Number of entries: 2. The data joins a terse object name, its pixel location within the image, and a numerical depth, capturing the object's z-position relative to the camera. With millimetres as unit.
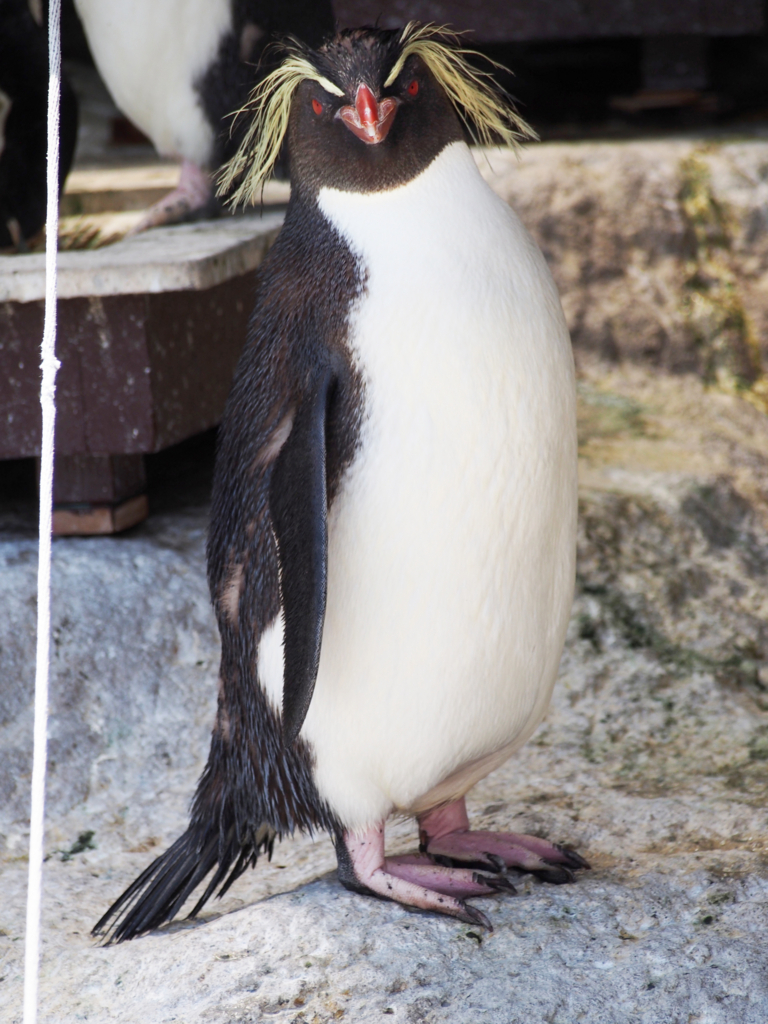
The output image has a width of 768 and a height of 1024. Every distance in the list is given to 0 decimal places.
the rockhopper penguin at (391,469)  3506
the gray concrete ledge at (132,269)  3783
